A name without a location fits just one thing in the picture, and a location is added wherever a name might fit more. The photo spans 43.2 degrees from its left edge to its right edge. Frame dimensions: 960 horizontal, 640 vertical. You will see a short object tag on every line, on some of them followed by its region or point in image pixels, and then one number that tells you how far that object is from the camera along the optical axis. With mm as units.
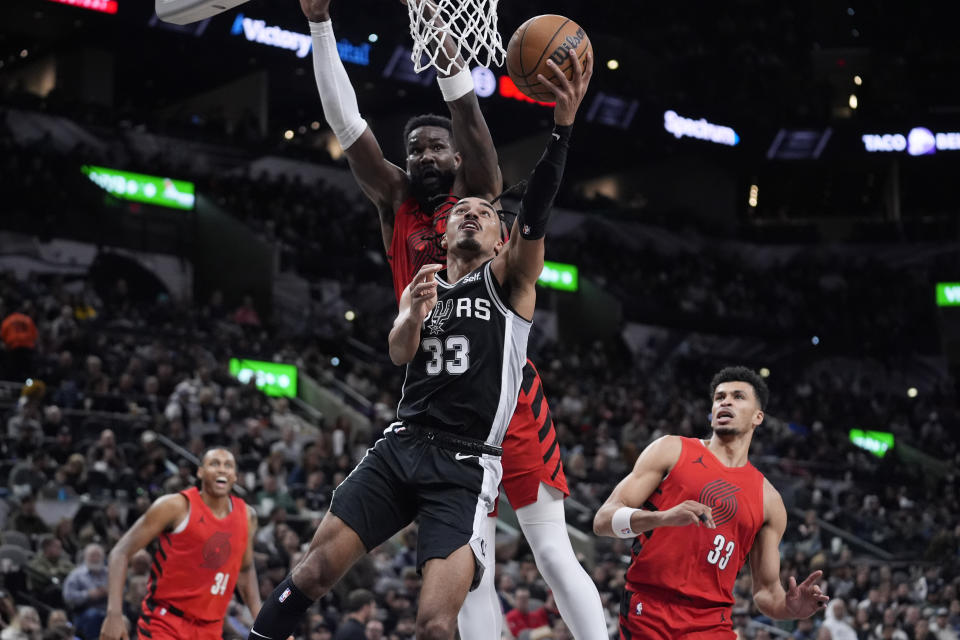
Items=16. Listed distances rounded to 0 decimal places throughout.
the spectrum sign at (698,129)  36000
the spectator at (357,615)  10469
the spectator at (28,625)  9984
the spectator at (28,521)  12375
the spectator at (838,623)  14805
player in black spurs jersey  5004
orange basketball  5246
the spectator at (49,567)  11219
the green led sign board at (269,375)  21359
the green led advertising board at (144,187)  25391
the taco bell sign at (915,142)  36594
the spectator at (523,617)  12930
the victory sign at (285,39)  28484
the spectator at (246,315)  24234
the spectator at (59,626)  10117
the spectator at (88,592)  10584
